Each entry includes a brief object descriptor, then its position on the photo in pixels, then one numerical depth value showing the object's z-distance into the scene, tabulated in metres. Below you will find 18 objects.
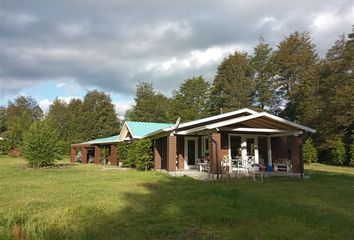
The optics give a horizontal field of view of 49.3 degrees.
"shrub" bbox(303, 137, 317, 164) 37.84
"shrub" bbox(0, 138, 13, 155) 55.22
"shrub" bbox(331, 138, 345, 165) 35.00
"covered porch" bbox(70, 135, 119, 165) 35.91
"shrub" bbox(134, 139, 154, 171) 24.45
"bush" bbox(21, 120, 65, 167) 26.91
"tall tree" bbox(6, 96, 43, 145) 92.38
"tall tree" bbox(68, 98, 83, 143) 70.50
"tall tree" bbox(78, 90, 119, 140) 70.94
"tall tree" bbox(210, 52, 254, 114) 52.12
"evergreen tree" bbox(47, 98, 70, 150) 78.98
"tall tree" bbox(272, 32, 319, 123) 46.15
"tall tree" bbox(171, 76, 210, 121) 60.09
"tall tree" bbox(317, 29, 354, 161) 34.91
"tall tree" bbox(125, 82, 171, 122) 64.31
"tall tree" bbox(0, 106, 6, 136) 88.49
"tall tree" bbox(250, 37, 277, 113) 51.56
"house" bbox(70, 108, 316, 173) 19.22
